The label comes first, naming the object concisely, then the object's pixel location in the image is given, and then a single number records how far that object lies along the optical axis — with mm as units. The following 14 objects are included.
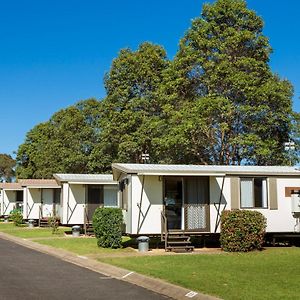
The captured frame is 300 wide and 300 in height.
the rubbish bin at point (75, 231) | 26359
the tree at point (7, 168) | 91125
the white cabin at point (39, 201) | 36469
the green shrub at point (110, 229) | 19562
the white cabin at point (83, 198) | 28531
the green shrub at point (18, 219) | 38469
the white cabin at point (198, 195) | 19172
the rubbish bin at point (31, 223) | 35750
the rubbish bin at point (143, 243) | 18375
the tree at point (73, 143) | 46156
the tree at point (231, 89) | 29078
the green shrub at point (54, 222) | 28891
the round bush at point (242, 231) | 17906
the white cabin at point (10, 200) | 48300
